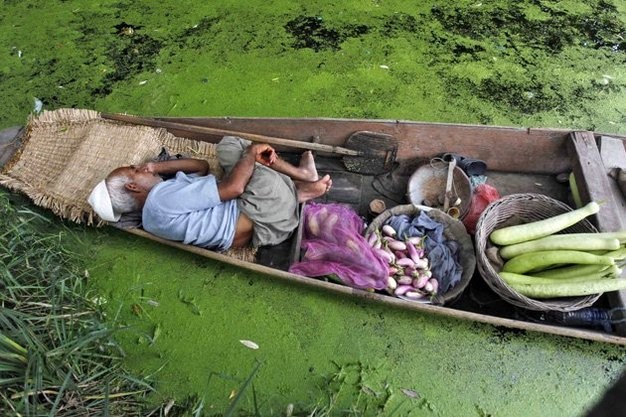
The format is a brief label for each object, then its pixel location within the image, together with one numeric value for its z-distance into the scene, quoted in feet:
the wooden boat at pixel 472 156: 7.27
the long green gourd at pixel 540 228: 7.02
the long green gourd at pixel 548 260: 6.57
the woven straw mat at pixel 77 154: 8.19
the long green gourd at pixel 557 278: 6.57
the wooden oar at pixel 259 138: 8.50
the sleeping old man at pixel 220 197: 7.34
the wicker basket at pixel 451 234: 7.07
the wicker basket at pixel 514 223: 6.56
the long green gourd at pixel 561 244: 6.66
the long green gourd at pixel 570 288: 6.43
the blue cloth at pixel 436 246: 7.22
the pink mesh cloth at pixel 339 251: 7.09
